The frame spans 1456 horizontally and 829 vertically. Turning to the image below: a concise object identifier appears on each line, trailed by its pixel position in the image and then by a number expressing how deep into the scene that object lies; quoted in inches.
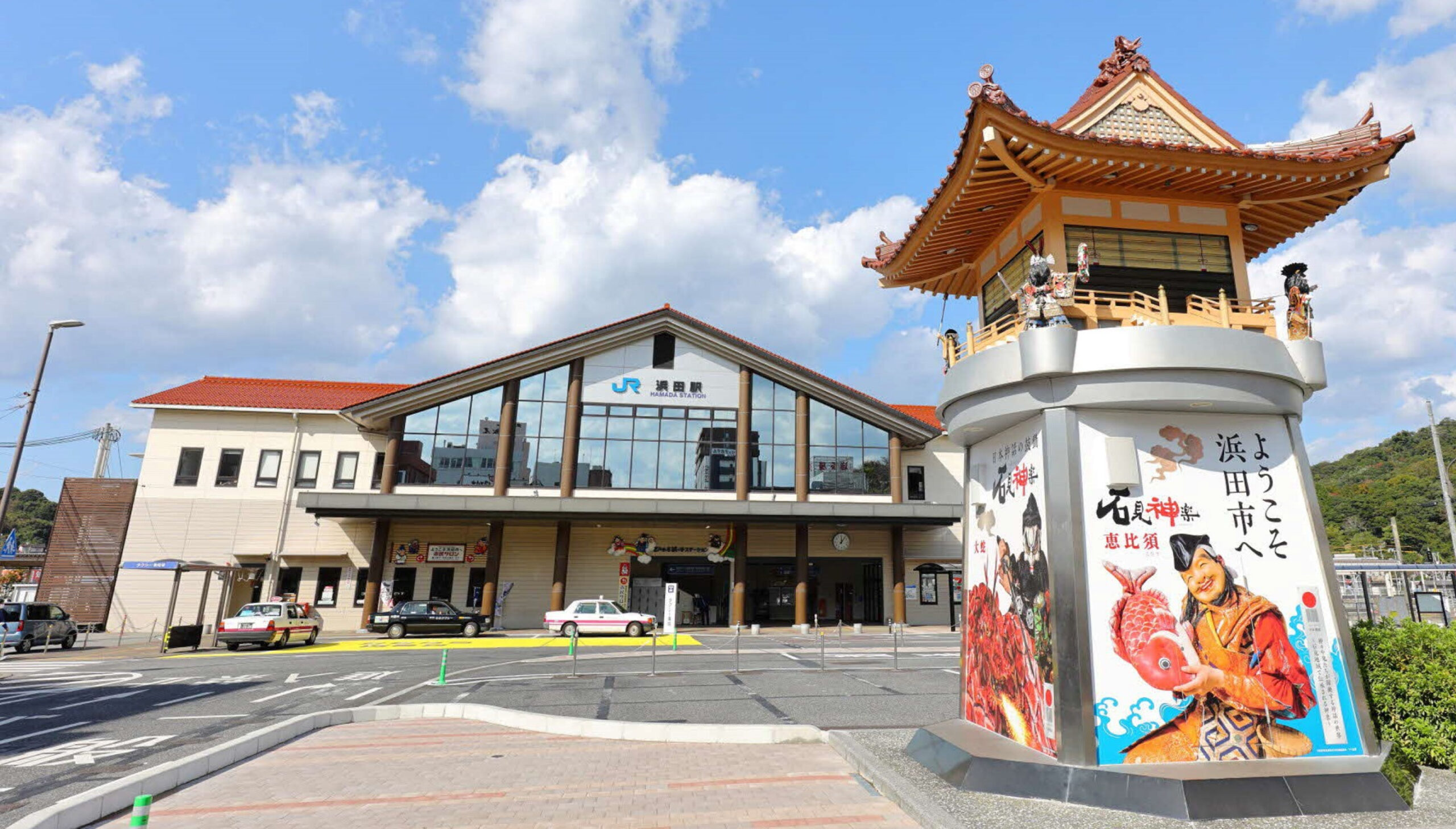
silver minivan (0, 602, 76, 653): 919.7
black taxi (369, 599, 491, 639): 1082.1
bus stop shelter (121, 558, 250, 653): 917.8
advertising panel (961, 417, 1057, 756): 292.0
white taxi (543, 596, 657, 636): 1063.6
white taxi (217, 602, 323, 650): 919.7
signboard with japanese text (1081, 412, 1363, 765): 265.7
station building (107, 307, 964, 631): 1207.6
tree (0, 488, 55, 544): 2812.5
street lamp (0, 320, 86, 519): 712.4
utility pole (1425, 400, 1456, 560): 1247.5
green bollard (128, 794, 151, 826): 145.3
